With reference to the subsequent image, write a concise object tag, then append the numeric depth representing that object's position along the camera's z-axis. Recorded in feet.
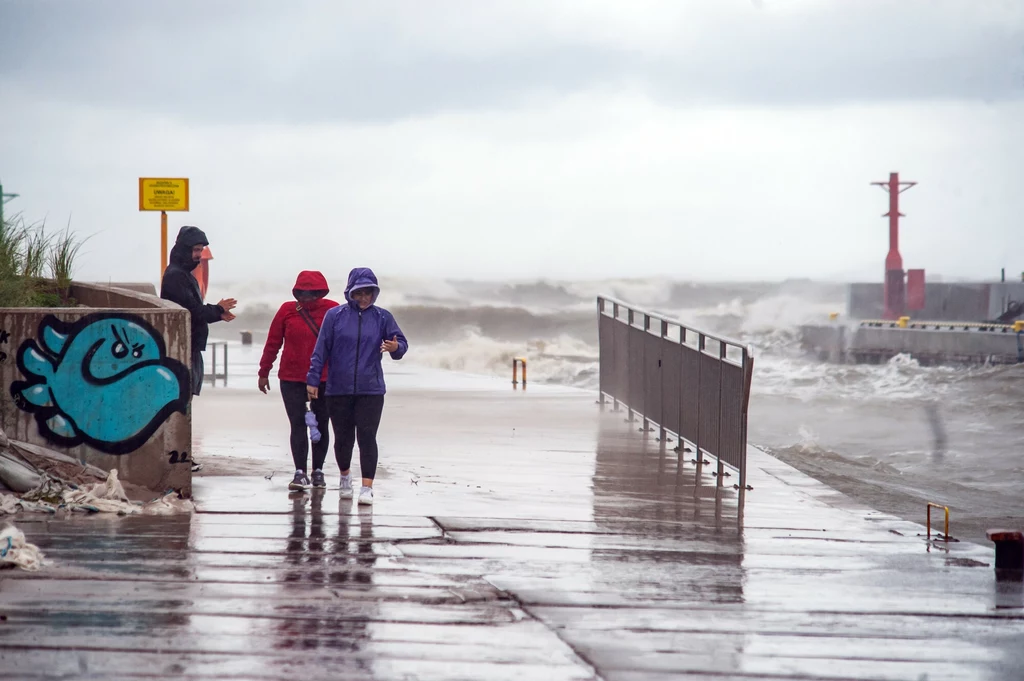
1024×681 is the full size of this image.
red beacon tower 450.71
